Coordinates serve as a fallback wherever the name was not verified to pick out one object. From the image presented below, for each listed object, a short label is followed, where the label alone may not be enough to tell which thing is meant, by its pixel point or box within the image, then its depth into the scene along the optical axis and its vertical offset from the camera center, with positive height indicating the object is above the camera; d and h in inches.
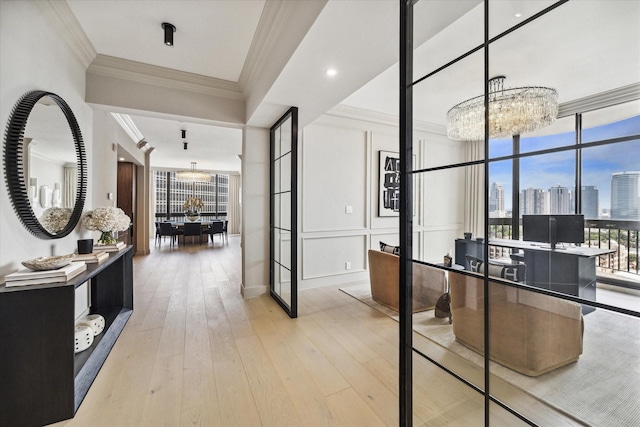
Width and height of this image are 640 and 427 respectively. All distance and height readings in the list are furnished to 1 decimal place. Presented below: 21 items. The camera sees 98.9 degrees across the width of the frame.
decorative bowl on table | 68.5 -13.4
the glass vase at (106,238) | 113.8 -11.4
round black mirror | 70.1 +10.5
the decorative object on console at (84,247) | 96.3 -12.5
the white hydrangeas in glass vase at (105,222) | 109.8 -4.3
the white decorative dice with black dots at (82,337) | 83.8 -39.6
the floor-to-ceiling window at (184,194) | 427.2 +27.6
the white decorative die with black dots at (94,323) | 92.3 -38.4
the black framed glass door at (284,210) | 121.0 +0.5
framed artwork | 186.1 +18.2
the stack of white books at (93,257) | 89.7 -15.4
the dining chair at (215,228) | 345.1 -21.7
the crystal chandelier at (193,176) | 335.9 +43.5
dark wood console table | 61.4 -33.2
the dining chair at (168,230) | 326.3 -22.6
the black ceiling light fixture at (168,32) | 93.4 +61.5
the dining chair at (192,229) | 330.3 -21.6
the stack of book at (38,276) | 63.7 -15.7
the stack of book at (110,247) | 110.4 -14.8
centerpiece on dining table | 370.3 +6.2
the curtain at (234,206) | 456.4 +8.8
